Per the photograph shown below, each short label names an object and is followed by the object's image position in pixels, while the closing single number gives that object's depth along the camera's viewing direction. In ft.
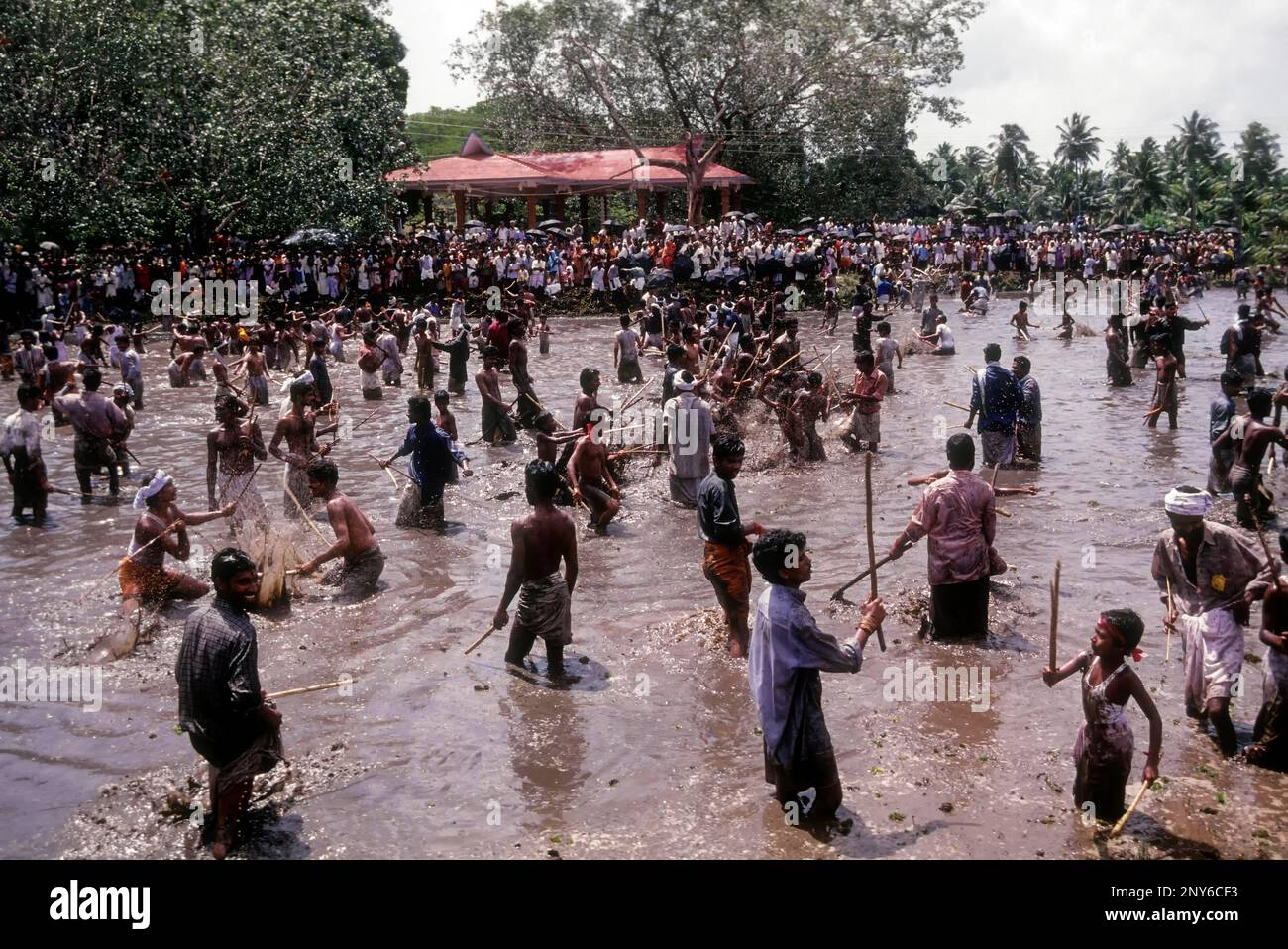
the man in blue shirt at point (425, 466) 35.83
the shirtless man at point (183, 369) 67.72
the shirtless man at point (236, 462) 34.50
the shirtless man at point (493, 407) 49.62
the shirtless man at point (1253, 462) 33.63
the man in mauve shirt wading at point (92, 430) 42.91
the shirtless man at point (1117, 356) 64.69
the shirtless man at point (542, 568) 24.79
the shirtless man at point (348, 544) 29.78
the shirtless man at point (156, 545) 29.25
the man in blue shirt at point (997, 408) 40.50
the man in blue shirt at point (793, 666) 17.99
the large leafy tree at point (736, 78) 136.05
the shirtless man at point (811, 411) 46.47
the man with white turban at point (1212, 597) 21.67
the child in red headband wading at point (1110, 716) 18.31
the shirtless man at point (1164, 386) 50.67
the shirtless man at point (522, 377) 54.90
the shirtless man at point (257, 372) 59.82
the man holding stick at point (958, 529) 26.16
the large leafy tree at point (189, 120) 81.30
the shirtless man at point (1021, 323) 85.20
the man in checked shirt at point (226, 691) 18.22
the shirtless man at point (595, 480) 37.44
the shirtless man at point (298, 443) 36.91
